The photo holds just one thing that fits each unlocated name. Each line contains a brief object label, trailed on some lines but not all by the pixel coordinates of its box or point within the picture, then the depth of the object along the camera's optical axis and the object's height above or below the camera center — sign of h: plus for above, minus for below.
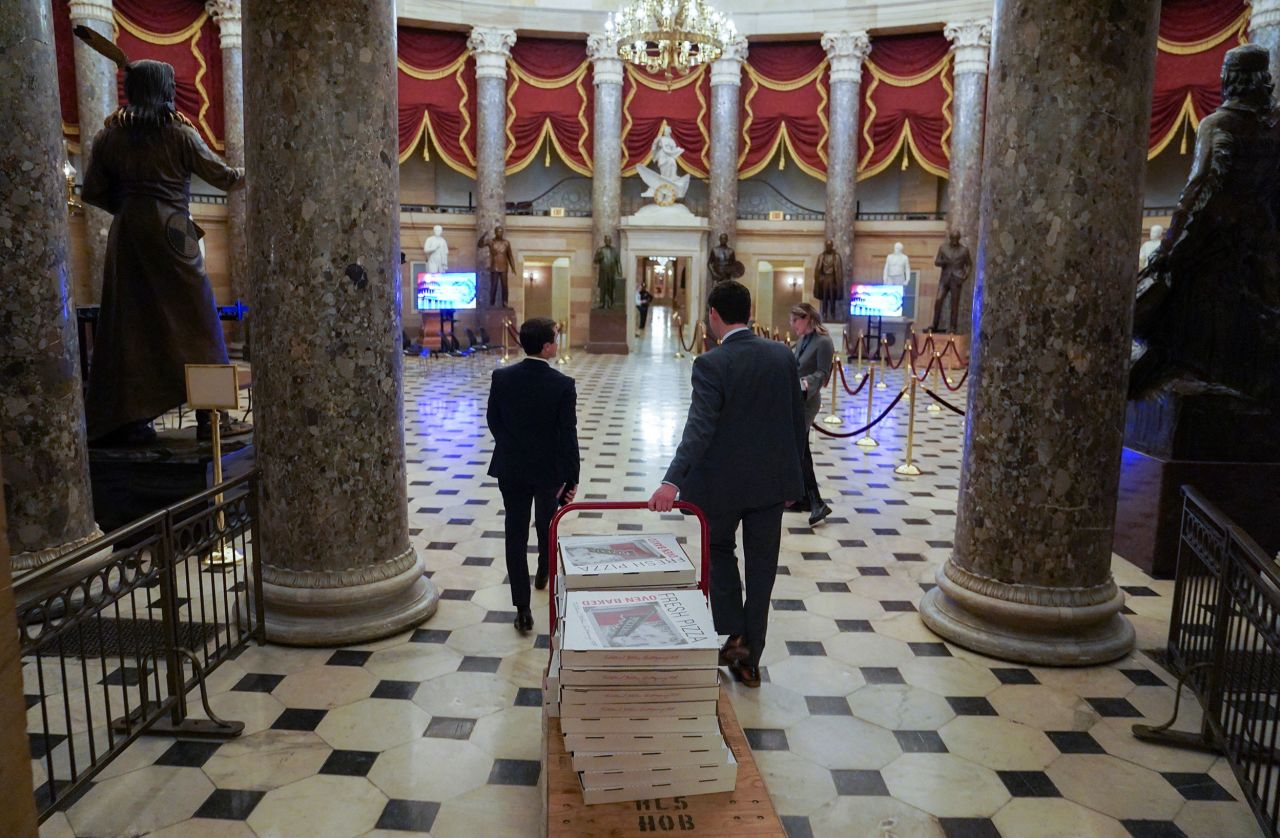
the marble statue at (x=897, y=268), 19.56 +0.39
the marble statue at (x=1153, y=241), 16.20 +0.92
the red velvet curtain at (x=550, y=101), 21.06 +4.03
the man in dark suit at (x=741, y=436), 3.65 -0.60
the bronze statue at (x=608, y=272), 20.23 +0.20
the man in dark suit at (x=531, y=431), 4.39 -0.71
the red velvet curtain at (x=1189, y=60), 16.91 +4.31
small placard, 5.24 -0.63
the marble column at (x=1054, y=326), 4.03 -0.16
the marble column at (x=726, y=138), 20.38 +3.17
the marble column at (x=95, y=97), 16.11 +3.05
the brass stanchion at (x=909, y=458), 8.41 -1.57
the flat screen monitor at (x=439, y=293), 19.28 -0.30
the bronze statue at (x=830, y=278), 19.78 +0.16
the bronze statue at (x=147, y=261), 5.54 +0.07
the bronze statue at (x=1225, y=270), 5.45 +0.14
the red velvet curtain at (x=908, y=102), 19.97 +3.98
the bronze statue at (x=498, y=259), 20.19 +0.43
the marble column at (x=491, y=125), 20.31 +3.34
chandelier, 14.39 +3.89
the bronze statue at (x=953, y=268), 18.27 +0.39
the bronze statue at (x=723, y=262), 20.27 +0.46
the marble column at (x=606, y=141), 20.61 +3.10
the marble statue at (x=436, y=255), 19.83 +0.49
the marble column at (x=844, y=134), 19.95 +3.24
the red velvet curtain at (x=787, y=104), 20.77 +4.00
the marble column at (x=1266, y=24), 11.63 +3.42
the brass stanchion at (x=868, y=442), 9.83 -1.65
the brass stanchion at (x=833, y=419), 11.19 -1.60
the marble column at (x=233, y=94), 18.08 +3.50
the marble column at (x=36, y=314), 4.34 -0.21
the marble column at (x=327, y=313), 4.13 -0.17
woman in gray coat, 6.49 -0.50
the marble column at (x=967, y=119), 18.91 +3.41
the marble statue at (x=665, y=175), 20.84 +2.39
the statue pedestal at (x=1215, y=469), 5.47 -1.02
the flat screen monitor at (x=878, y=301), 19.14 -0.30
